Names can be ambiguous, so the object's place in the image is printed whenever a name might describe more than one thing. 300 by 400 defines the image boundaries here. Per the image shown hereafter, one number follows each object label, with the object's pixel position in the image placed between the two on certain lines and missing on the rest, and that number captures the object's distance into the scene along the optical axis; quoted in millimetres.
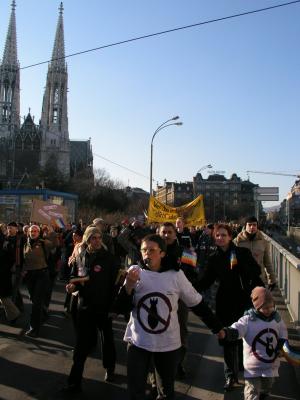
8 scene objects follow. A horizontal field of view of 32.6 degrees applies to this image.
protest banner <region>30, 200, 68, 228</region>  14984
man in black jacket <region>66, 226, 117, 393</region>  5406
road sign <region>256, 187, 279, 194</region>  22312
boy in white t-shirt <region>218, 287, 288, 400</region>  4289
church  108062
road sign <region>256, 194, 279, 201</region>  22314
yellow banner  18812
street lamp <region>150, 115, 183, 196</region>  29453
